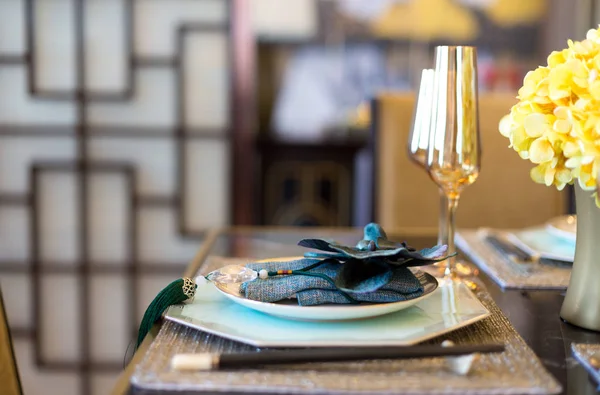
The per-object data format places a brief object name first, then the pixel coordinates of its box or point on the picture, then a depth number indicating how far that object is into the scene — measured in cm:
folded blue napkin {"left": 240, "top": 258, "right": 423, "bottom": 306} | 78
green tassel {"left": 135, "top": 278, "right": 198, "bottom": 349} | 80
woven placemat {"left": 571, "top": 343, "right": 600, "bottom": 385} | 69
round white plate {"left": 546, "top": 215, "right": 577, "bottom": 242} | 124
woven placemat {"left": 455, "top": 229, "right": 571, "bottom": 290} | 104
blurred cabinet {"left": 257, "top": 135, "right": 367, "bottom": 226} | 335
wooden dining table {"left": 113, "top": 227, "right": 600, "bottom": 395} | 69
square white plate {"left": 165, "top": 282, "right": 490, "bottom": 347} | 72
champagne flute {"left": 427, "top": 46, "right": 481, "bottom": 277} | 104
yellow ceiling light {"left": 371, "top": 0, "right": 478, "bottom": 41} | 377
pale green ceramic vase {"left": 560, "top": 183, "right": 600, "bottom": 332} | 83
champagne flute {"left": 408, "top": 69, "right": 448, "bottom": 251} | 106
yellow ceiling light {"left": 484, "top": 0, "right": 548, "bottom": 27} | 381
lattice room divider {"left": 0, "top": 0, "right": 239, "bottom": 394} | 246
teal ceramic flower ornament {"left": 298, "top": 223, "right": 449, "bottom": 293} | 79
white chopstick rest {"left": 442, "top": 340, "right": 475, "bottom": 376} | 65
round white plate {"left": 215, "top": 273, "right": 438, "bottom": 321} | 75
